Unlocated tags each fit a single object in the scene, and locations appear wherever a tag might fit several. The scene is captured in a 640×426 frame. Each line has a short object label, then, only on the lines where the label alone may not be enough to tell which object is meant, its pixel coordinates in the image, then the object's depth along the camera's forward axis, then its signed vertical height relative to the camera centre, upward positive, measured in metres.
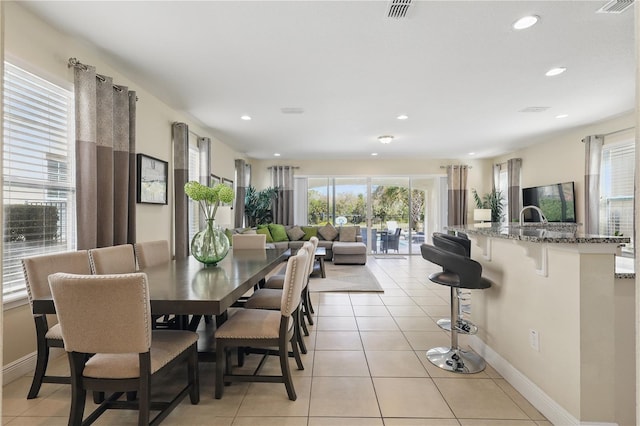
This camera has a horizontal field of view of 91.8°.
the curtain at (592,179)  5.02 +0.55
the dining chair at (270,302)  2.58 -0.76
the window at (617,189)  4.71 +0.37
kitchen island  1.69 -0.68
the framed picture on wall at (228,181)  6.48 +0.68
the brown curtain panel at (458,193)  8.05 +0.52
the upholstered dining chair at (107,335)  1.48 -0.60
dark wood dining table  1.66 -0.46
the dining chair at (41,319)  1.94 -0.69
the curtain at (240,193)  7.30 +0.47
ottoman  6.83 -0.92
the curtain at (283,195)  8.14 +0.47
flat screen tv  5.66 +0.23
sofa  6.86 -0.63
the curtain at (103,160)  2.67 +0.50
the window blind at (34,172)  2.29 +0.33
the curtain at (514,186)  7.08 +0.62
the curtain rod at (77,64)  2.65 +1.28
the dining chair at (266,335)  2.02 -0.80
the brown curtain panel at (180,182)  4.36 +0.44
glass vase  2.60 -0.29
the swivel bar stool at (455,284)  2.28 -0.54
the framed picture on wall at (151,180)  3.64 +0.42
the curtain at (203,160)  5.23 +0.89
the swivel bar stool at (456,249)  2.56 -0.34
